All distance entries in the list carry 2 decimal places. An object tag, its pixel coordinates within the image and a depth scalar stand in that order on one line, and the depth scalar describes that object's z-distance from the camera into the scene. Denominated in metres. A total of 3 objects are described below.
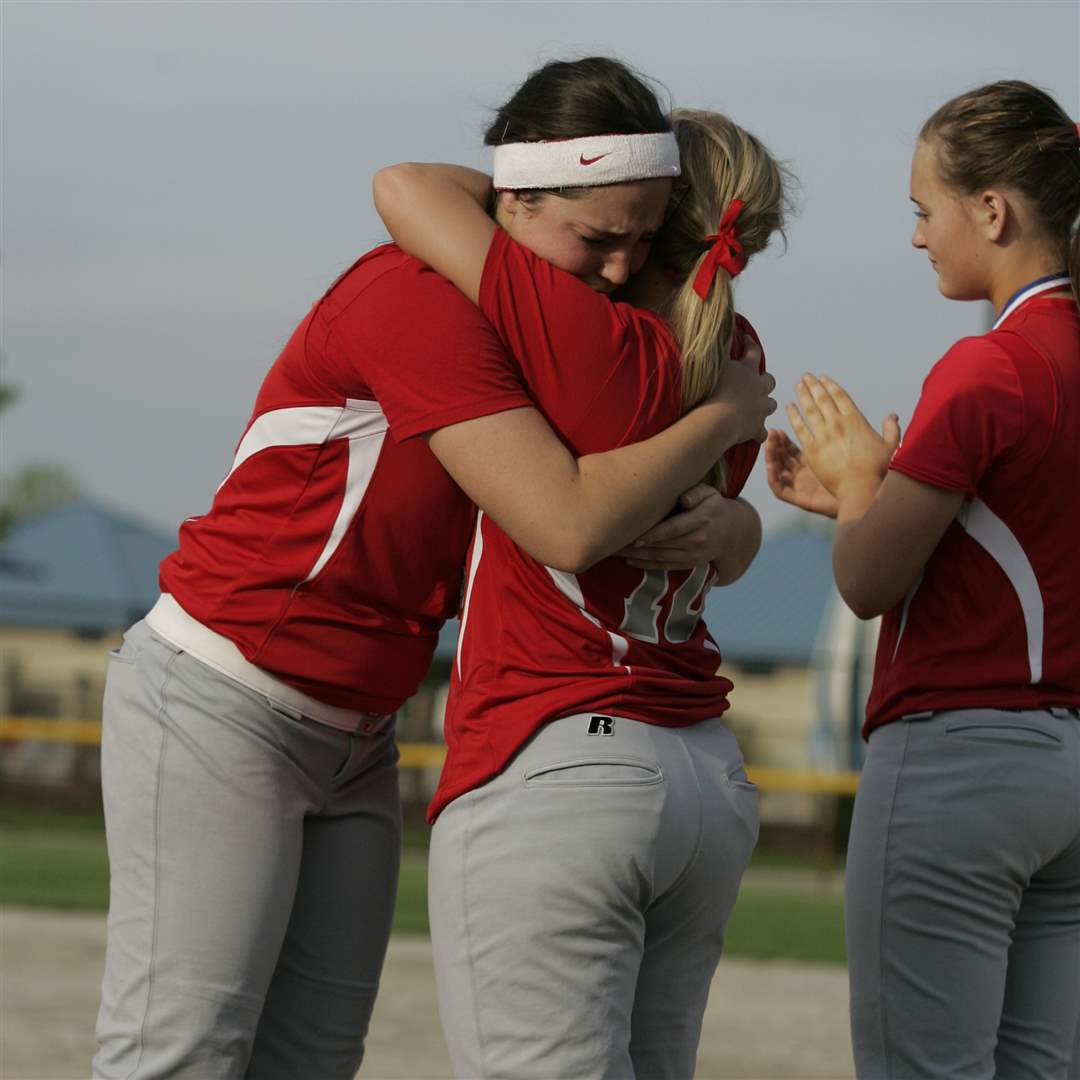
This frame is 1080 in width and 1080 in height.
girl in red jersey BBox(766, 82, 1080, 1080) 4.93
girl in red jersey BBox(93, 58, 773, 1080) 4.58
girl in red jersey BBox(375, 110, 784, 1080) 4.16
